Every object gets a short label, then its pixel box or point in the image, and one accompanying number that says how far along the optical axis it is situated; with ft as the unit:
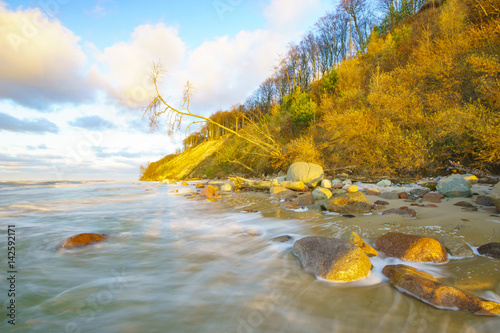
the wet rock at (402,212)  13.58
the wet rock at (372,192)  21.40
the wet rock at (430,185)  20.65
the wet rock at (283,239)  11.22
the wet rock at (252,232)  13.12
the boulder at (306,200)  19.59
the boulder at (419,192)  18.85
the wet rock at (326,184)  28.54
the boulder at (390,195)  19.57
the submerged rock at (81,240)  11.10
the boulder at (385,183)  26.54
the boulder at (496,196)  12.05
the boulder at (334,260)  7.07
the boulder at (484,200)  13.85
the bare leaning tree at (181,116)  39.24
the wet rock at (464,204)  13.89
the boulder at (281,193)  25.84
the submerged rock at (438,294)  5.14
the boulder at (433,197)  16.46
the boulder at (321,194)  21.25
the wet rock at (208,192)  31.20
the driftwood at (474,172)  20.75
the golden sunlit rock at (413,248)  7.98
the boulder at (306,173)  30.94
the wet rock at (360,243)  8.57
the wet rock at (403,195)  19.19
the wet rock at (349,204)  15.80
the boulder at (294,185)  29.07
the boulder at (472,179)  20.09
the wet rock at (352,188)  20.13
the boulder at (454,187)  16.94
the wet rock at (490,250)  7.86
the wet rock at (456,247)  8.18
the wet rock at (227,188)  38.21
